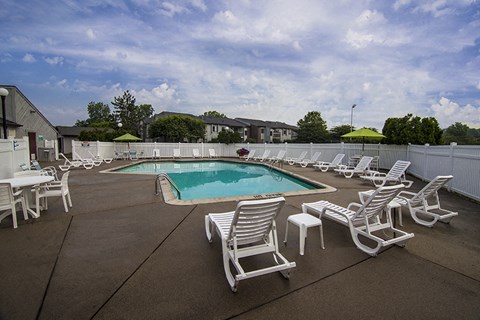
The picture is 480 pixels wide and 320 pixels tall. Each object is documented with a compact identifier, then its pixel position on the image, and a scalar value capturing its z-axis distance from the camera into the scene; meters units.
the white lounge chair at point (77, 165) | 11.78
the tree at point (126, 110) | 38.97
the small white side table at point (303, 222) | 2.96
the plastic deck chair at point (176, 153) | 20.94
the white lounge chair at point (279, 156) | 16.66
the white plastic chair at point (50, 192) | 4.39
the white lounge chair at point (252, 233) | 2.18
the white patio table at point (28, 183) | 3.92
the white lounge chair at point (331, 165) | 11.78
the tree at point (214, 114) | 61.29
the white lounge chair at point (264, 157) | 17.97
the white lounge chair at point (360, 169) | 9.55
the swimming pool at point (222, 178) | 8.73
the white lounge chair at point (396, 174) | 7.39
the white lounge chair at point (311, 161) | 13.90
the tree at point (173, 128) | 29.89
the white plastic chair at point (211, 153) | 22.05
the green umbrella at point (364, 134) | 10.49
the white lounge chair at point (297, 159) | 14.79
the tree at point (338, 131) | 44.34
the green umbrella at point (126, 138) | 17.28
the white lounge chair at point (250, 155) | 19.70
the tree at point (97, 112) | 61.84
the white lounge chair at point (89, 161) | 13.34
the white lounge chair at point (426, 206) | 3.90
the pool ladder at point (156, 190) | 6.18
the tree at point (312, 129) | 40.59
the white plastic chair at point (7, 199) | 3.73
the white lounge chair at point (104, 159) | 15.36
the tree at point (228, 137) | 22.47
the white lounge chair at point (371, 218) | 2.91
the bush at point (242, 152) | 20.80
